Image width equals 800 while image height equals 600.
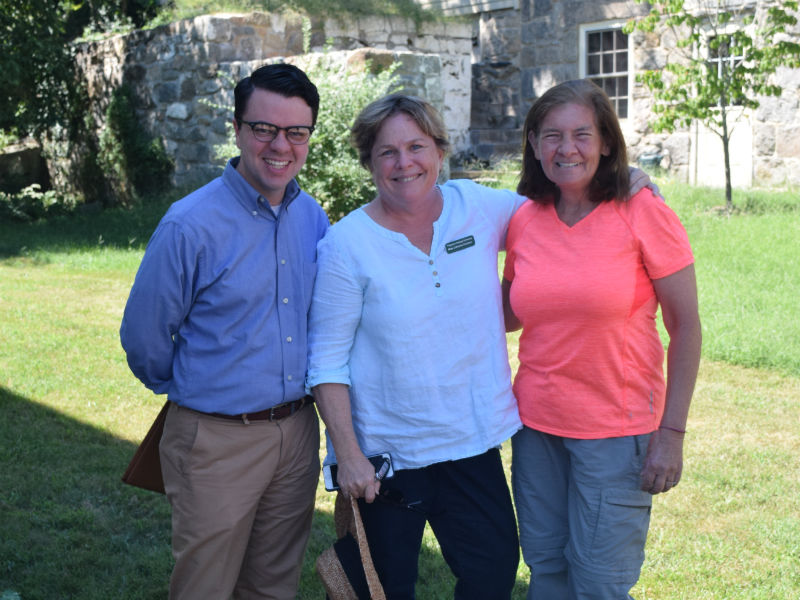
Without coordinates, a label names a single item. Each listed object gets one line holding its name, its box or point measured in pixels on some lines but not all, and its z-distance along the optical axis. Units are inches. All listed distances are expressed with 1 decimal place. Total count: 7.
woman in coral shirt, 106.0
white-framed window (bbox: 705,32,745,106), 480.7
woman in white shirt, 107.7
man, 109.2
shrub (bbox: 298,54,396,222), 382.6
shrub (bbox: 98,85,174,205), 535.5
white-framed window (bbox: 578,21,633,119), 611.5
